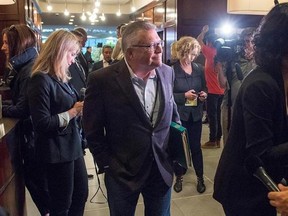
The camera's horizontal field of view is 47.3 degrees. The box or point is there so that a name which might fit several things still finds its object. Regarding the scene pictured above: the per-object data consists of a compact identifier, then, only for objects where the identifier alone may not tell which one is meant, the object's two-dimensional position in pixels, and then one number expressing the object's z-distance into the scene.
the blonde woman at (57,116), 1.83
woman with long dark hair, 2.09
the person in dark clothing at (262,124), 1.07
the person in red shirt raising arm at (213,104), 4.55
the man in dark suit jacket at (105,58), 4.30
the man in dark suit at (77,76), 3.20
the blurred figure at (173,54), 3.12
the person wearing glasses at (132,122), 1.52
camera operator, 2.54
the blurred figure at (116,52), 3.27
